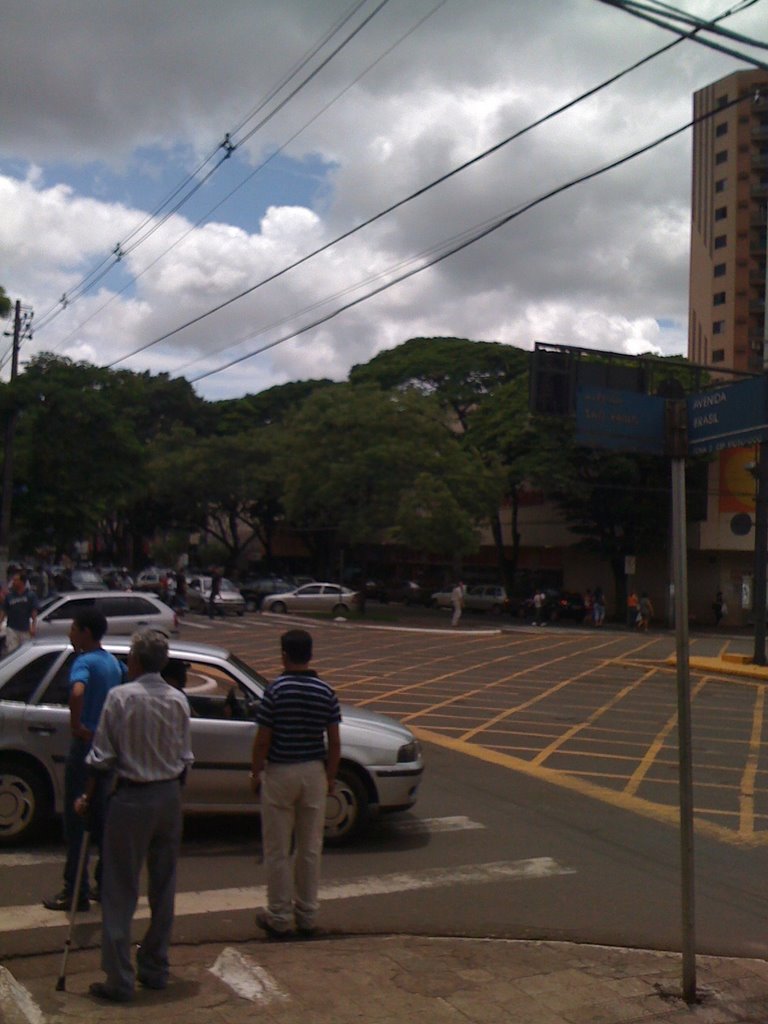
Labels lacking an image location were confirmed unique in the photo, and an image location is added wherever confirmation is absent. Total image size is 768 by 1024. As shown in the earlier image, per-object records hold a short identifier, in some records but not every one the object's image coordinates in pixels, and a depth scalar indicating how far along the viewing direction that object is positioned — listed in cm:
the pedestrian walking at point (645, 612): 4078
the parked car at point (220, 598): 4109
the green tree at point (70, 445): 3161
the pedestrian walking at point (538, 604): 4151
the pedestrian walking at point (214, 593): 3941
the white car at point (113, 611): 1978
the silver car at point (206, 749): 756
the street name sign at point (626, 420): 591
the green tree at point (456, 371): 5278
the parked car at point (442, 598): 5141
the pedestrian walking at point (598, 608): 4325
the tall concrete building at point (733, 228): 6384
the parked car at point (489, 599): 5038
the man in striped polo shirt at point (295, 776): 575
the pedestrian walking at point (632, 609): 4097
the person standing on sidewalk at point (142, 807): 486
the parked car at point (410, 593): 5559
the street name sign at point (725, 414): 589
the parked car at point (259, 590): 4625
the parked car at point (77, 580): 3508
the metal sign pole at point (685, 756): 511
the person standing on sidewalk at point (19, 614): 1678
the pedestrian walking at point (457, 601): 3834
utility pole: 2977
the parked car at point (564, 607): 4778
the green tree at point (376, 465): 4022
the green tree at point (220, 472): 5400
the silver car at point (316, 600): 4306
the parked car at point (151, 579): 4172
